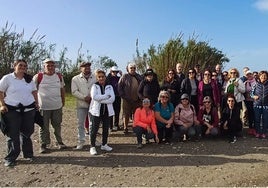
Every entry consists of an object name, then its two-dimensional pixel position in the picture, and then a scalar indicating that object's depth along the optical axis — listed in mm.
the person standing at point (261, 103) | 5167
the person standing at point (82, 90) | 4650
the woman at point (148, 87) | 5176
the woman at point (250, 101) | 5490
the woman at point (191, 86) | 5356
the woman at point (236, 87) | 5477
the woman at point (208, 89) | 5261
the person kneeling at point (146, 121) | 4794
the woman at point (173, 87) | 5410
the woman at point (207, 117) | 5095
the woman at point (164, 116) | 4933
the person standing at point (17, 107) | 3918
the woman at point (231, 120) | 5059
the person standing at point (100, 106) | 4347
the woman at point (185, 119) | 4951
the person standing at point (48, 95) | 4446
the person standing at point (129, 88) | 5446
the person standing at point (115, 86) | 5886
